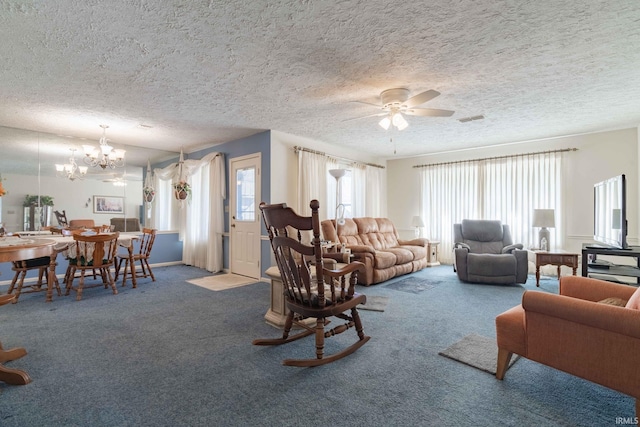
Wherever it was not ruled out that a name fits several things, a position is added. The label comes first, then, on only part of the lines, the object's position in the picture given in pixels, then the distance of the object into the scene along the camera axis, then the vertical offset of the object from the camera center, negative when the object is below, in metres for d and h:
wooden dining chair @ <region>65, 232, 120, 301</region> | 3.76 -0.56
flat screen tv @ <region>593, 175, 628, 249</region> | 3.13 -0.02
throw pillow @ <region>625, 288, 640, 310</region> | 1.53 -0.48
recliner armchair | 4.48 -0.68
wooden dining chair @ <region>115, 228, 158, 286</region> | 4.51 -0.70
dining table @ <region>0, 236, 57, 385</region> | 1.87 -0.31
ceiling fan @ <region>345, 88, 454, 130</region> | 3.13 +1.11
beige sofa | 4.56 -0.66
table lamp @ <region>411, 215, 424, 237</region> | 6.45 -0.24
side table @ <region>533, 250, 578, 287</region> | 4.34 -0.71
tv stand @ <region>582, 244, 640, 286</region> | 3.14 -0.64
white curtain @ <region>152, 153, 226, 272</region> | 5.65 +0.04
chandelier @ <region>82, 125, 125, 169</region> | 4.57 +0.91
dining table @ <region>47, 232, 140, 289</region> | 3.73 -0.46
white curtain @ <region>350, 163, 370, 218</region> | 6.40 +0.46
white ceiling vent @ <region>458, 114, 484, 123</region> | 4.15 +1.31
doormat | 4.48 -1.13
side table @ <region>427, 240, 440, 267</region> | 6.14 -0.88
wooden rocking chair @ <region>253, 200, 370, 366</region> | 2.02 -0.51
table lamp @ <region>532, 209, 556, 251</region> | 4.75 -0.18
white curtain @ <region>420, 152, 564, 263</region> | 5.24 +0.34
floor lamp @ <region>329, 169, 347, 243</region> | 5.97 +0.16
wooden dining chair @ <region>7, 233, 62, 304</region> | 3.71 -0.72
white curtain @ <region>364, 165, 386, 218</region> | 6.64 +0.50
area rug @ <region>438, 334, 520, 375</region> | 2.11 -1.08
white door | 4.99 -0.09
